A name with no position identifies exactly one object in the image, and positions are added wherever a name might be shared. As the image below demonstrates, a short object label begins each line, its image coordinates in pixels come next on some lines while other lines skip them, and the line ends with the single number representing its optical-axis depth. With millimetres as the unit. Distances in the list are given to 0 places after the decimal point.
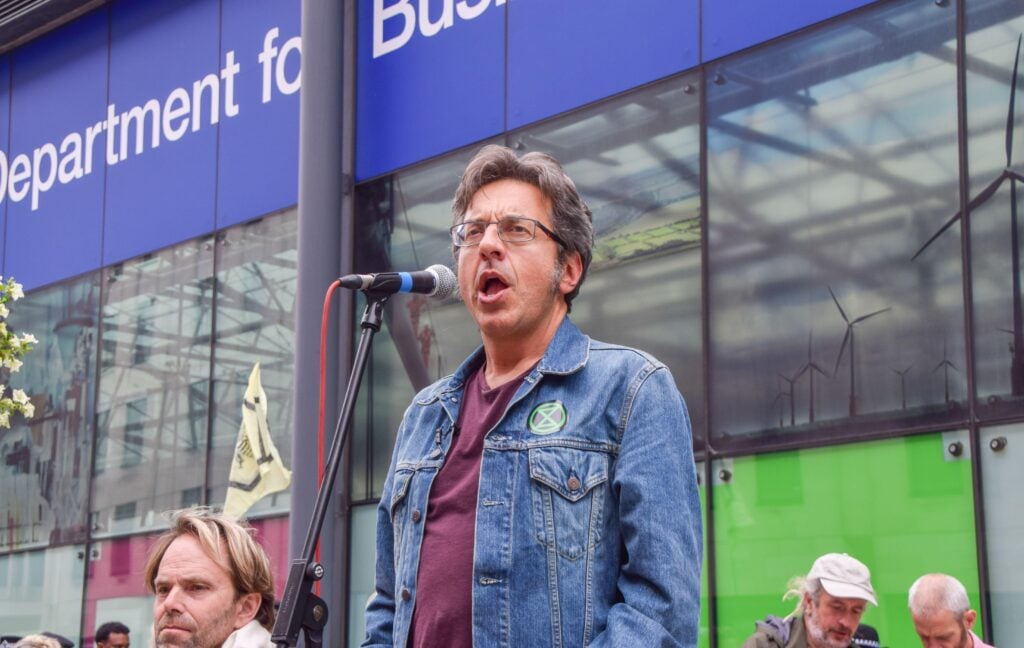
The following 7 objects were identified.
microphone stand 3078
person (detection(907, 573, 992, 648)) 6367
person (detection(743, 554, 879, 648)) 6277
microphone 3502
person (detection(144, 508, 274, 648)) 3838
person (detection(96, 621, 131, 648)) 10688
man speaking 2672
